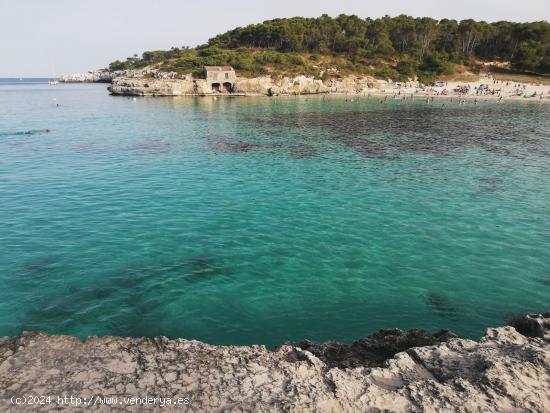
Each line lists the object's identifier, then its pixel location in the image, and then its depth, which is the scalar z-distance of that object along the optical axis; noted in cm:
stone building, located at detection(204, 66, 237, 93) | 12294
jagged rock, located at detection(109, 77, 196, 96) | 12425
